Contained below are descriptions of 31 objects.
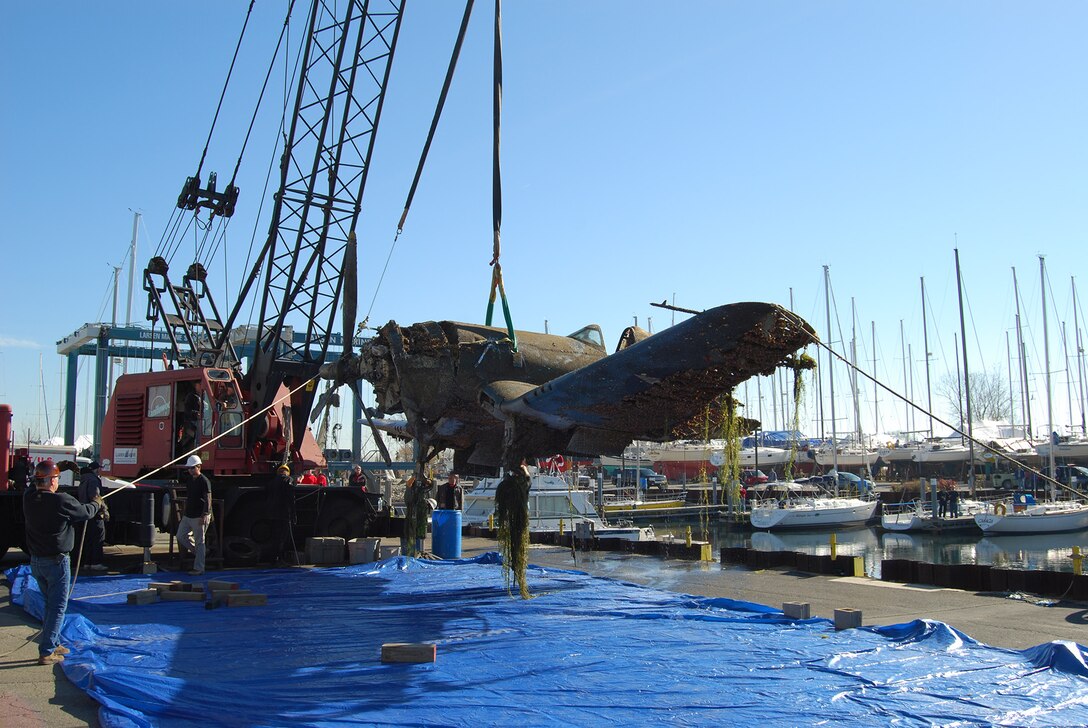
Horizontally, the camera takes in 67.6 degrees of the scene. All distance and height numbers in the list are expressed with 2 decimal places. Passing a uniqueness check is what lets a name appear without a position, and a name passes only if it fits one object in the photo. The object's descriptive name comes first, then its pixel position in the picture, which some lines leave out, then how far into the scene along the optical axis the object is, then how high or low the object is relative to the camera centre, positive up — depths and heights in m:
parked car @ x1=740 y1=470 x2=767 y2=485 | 59.00 -1.95
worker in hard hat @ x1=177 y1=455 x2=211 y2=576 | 14.76 -0.94
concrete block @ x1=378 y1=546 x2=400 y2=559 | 17.30 -2.03
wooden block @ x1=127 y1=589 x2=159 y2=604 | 11.31 -1.84
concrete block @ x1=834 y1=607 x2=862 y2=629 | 9.29 -1.91
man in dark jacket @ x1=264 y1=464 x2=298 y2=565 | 16.50 -0.98
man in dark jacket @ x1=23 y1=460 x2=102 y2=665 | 8.28 -0.80
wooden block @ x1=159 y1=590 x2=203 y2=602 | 11.73 -1.91
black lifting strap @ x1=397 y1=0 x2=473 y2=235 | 13.28 +6.41
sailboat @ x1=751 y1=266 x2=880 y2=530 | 42.59 -3.21
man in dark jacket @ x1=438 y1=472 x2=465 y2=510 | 20.73 -0.95
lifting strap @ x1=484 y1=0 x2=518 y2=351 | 11.50 +3.69
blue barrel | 18.00 -1.71
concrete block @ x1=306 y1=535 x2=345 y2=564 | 16.92 -1.85
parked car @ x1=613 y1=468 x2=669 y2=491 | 65.88 -2.02
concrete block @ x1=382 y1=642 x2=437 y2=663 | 7.85 -1.87
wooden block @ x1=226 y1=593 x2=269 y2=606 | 11.21 -1.90
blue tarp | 6.34 -1.99
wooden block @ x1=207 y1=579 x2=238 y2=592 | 11.87 -1.81
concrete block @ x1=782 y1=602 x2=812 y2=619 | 9.83 -1.91
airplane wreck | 8.24 +0.95
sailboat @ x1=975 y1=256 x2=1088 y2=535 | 39.81 -3.48
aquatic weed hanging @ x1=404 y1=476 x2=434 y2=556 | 14.53 -0.94
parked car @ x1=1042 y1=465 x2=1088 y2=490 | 53.56 -1.93
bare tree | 90.81 +4.36
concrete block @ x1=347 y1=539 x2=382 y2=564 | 16.83 -1.87
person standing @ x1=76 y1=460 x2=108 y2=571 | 15.20 -1.47
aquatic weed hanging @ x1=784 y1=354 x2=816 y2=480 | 8.85 +0.92
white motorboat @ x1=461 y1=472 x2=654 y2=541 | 32.28 -2.13
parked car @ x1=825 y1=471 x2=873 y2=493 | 50.31 -2.07
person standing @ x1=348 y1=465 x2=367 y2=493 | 23.26 -0.51
